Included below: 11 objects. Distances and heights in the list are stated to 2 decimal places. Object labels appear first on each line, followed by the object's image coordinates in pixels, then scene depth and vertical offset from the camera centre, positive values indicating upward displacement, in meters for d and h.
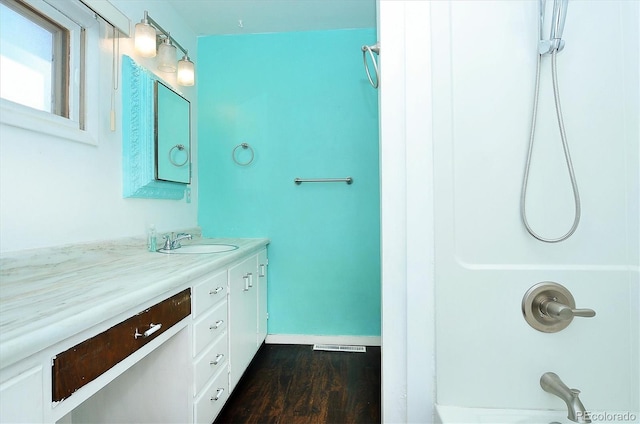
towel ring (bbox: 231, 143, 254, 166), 2.38 +0.47
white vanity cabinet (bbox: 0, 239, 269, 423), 0.63 -0.32
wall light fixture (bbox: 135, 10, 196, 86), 1.62 +0.94
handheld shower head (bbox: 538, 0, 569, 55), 0.87 +0.52
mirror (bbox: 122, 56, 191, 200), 1.63 +0.46
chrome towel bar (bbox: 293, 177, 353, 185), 2.27 +0.26
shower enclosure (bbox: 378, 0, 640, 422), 0.91 +0.05
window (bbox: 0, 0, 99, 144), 1.07 +0.59
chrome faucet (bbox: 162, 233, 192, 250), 1.76 -0.15
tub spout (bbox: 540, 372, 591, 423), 0.81 -0.50
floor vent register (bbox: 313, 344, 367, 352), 2.25 -0.97
